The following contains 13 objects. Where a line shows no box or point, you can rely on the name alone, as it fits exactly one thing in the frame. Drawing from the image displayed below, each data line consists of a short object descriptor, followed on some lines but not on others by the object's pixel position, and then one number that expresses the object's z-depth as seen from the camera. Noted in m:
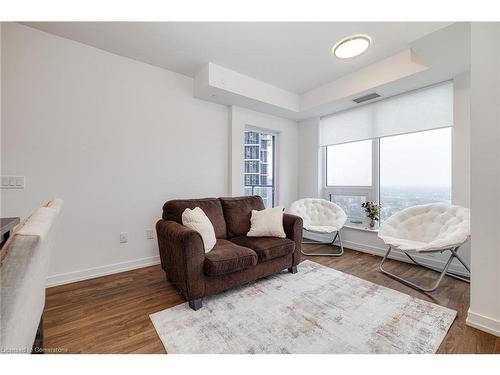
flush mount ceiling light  2.20
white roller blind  2.71
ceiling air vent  3.02
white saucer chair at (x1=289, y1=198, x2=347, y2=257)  3.28
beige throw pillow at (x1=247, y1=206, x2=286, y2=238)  2.51
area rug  1.41
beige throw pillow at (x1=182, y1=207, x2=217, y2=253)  2.02
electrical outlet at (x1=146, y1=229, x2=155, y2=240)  2.75
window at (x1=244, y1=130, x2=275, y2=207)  3.81
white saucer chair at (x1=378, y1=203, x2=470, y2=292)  2.03
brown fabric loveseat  1.79
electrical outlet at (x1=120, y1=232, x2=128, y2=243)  2.56
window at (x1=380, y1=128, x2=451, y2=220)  2.76
